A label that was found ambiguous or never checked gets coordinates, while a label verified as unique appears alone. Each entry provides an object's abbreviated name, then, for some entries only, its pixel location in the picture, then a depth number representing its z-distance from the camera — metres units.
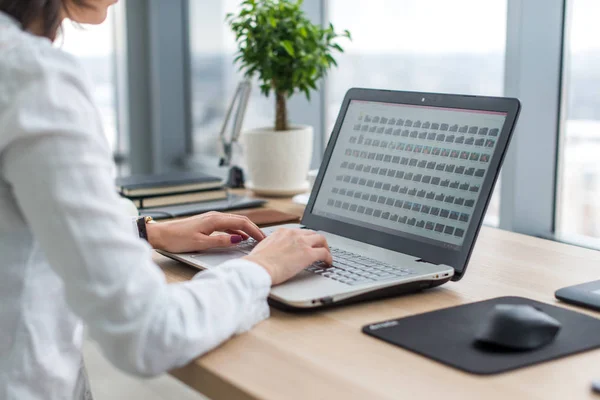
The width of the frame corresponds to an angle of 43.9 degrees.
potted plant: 1.72
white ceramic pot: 1.76
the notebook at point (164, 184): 1.65
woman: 0.68
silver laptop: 0.97
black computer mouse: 0.75
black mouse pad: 0.74
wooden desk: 0.68
